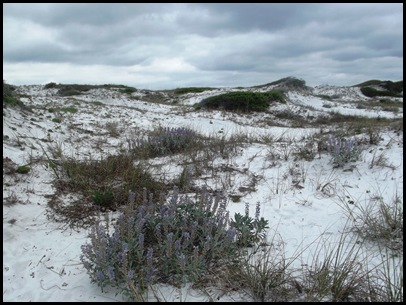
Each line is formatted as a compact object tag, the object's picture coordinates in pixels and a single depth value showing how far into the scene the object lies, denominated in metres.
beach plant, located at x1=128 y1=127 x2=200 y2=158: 6.76
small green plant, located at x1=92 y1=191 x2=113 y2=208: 4.25
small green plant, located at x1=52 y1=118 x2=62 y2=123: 8.99
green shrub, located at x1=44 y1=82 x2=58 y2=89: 28.33
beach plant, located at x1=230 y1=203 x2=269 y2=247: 3.34
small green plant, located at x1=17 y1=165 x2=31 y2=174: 4.86
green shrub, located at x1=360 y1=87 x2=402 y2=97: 29.31
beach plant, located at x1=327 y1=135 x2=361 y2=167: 5.39
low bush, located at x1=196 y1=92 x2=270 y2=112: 16.05
